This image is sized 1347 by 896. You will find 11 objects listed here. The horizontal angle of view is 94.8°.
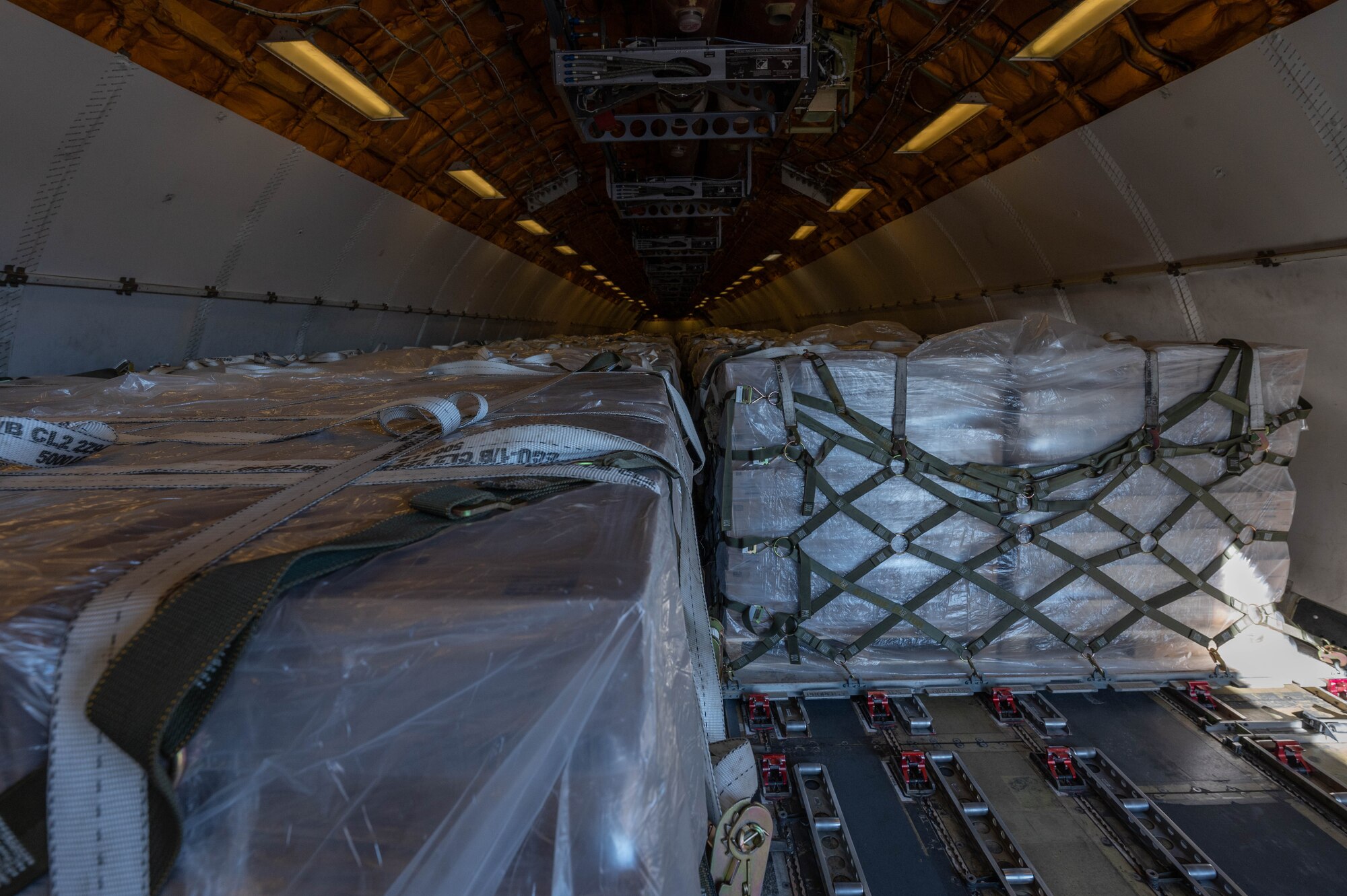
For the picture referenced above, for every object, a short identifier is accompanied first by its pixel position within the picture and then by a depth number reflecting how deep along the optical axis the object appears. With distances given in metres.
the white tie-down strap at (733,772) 1.33
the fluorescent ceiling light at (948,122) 6.21
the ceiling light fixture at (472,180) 8.61
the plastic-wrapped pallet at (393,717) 0.73
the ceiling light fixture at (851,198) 9.94
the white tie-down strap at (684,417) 2.49
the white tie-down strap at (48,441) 1.44
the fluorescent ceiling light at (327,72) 4.66
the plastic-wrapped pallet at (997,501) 3.52
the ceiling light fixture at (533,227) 12.54
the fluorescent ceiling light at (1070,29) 4.19
